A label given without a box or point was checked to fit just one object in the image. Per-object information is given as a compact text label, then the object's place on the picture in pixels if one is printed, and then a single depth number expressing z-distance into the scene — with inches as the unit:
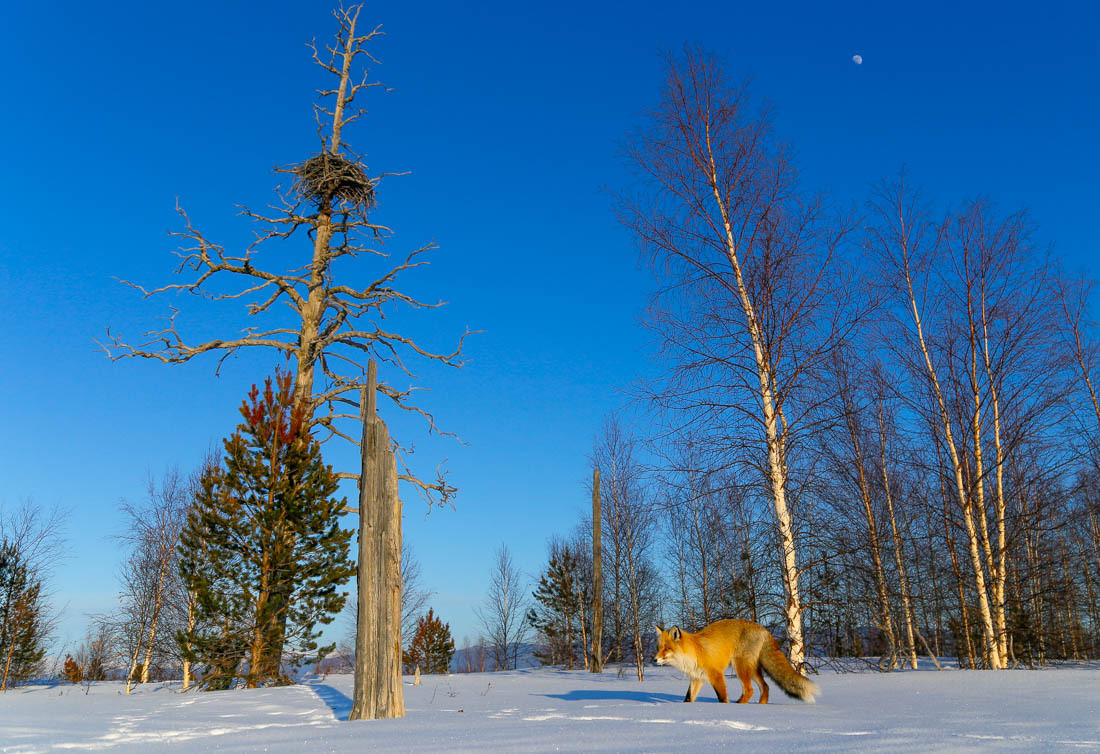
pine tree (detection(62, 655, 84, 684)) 983.8
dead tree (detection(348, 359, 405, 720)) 249.6
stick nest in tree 614.5
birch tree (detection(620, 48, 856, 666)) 355.6
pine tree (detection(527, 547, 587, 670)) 1467.3
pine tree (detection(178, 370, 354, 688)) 511.2
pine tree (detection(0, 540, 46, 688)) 967.6
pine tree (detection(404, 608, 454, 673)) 1520.7
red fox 232.4
